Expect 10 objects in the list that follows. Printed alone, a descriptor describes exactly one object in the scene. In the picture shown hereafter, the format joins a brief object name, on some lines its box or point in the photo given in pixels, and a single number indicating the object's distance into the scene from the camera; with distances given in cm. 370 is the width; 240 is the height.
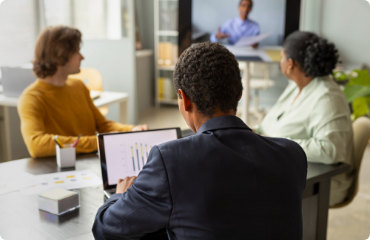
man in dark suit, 86
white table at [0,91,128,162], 318
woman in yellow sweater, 188
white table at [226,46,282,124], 384
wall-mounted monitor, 373
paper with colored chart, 144
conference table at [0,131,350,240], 114
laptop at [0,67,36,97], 313
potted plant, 243
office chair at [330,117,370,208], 215
